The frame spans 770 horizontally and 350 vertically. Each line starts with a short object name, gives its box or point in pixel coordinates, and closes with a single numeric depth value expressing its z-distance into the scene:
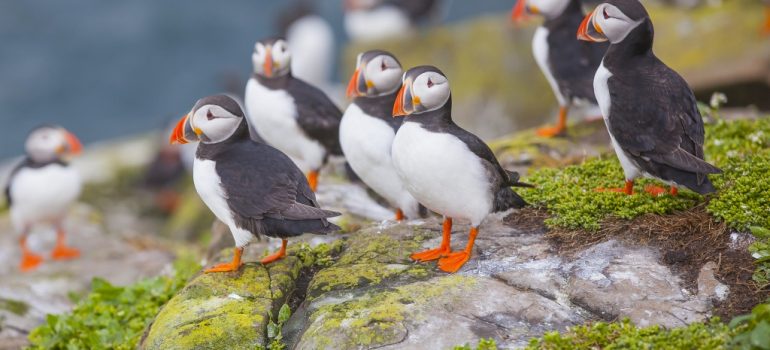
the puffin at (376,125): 12.80
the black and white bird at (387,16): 31.25
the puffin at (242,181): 10.73
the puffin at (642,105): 11.00
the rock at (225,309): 9.84
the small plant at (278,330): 9.62
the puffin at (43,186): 18.67
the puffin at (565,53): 15.44
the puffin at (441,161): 10.48
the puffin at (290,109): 15.05
